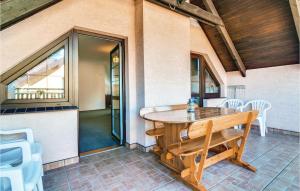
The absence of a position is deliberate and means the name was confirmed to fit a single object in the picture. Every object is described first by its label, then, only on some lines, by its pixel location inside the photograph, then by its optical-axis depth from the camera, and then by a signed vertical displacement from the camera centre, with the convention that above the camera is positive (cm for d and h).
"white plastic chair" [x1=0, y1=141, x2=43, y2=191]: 113 -64
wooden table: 194 -31
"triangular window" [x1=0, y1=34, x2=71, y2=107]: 216 +26
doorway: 335 +3
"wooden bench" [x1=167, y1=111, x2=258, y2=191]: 174 -65
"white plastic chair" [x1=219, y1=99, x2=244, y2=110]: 462 -27
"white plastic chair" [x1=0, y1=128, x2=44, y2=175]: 166 -59
